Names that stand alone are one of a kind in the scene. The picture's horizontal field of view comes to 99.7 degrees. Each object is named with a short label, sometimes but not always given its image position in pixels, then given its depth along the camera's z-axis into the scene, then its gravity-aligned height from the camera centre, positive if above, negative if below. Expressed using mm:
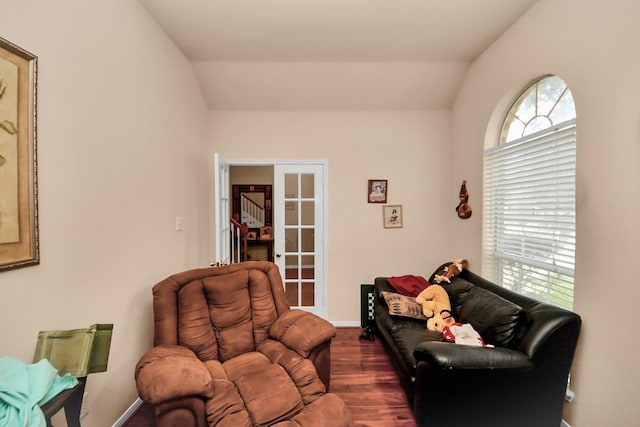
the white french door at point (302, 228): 3303 -197
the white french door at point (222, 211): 2324 +10
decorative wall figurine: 2842 +90
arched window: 1794 +120
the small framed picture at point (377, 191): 3270 +258
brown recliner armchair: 1280 -844
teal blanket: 868 -631
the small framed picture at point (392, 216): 3283 -45
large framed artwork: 1086 +221
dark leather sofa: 1489 -927
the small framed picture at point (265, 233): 5371 -420
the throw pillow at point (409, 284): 2646 -728
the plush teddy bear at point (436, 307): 2207 -825
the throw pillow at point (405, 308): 2352 -839
